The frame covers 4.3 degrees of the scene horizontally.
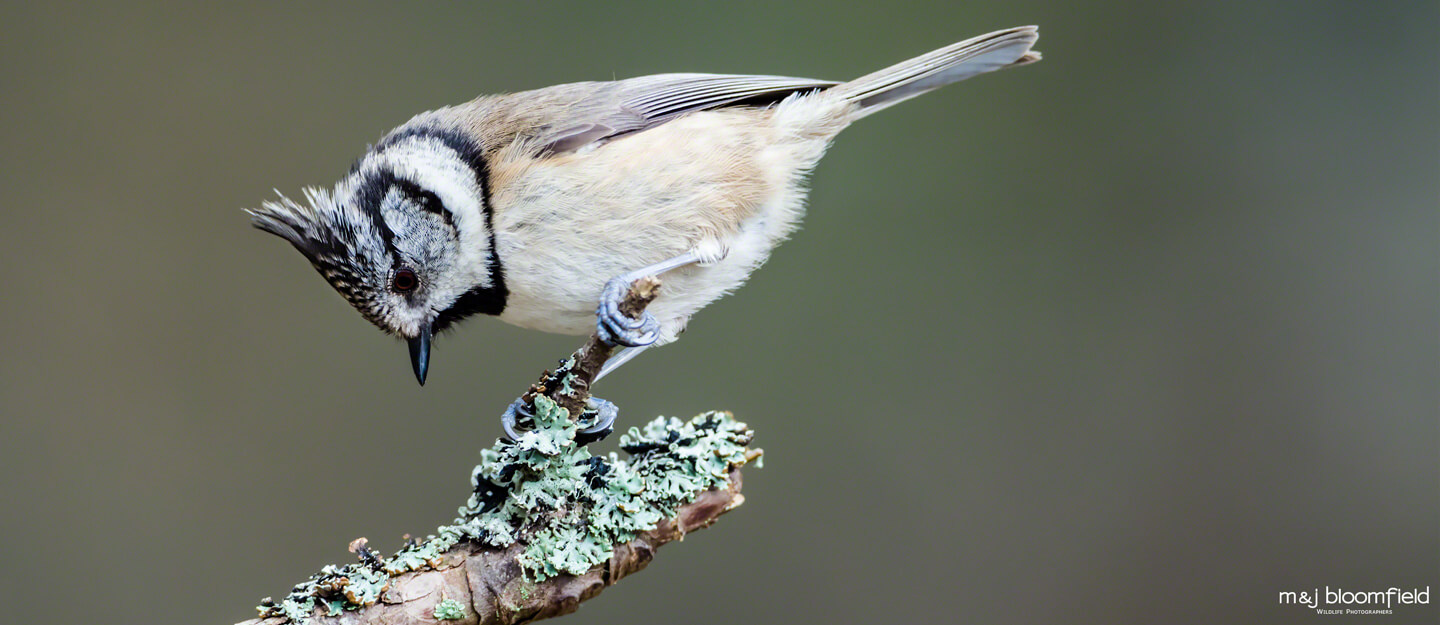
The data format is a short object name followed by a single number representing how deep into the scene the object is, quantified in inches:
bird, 111.6
